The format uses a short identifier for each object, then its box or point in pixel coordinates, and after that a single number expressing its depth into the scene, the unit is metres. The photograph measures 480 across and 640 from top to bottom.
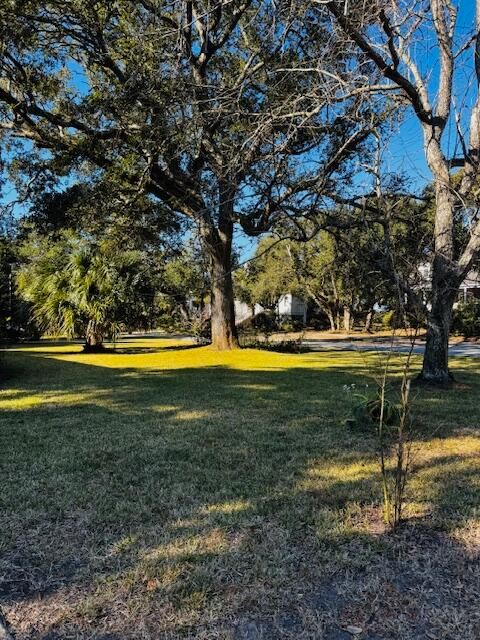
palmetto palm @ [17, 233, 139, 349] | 14.07
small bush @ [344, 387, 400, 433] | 4.72
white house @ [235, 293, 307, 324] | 34.62
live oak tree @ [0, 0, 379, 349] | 6.50
